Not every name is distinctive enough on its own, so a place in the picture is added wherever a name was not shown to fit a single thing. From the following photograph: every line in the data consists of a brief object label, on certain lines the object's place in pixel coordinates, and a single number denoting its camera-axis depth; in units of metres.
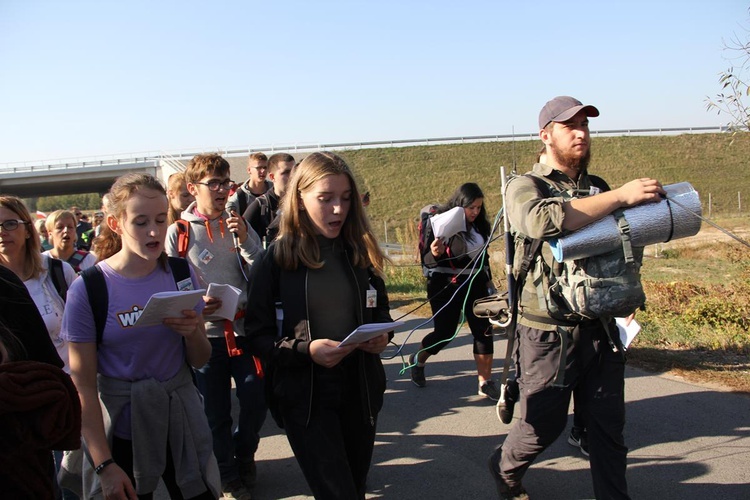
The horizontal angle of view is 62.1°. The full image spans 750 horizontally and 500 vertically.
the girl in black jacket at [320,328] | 2.63
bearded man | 3.16
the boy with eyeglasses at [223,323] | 4.12
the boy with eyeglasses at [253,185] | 6.23
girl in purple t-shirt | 2.55
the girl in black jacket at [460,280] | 5.73
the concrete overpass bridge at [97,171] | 47.91
